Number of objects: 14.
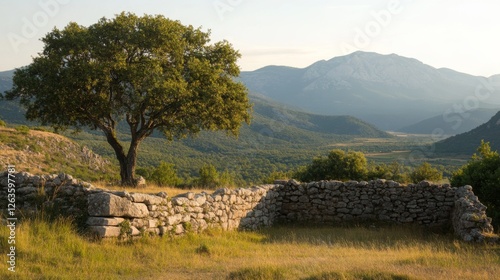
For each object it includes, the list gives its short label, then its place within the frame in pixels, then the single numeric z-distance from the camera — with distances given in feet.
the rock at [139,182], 70.17
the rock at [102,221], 32.89
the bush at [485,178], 54.44
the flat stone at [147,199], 35.32
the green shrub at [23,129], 143.74
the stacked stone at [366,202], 55.47
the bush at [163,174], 127.85
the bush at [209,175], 123.15
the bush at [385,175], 100.98
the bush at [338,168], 97.35
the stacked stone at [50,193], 35.17
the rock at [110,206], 33.32
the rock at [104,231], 32.45
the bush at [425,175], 103.24
